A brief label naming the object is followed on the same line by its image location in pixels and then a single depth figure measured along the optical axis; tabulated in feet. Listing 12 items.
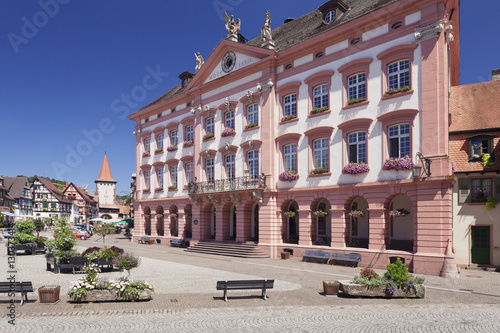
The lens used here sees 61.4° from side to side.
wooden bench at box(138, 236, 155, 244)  134.30
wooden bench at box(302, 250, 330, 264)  82.08
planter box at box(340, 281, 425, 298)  47.22
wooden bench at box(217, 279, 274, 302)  45.77
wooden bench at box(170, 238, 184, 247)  121.51
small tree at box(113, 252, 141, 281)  52.11
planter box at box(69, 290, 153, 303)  44.05
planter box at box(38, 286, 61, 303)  43.96
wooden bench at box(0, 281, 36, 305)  41.78
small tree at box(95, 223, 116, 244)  136.67
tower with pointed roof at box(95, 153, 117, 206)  372.79
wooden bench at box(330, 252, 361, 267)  77.20
